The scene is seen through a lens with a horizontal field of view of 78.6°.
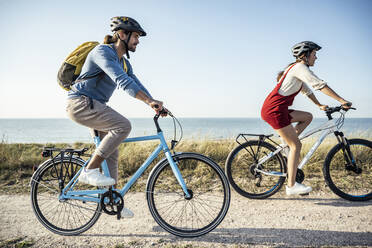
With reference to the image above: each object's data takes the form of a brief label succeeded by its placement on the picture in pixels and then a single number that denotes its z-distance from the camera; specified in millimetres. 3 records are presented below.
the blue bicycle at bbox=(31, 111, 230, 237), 2682
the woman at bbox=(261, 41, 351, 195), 3484
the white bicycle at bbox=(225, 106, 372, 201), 3762
